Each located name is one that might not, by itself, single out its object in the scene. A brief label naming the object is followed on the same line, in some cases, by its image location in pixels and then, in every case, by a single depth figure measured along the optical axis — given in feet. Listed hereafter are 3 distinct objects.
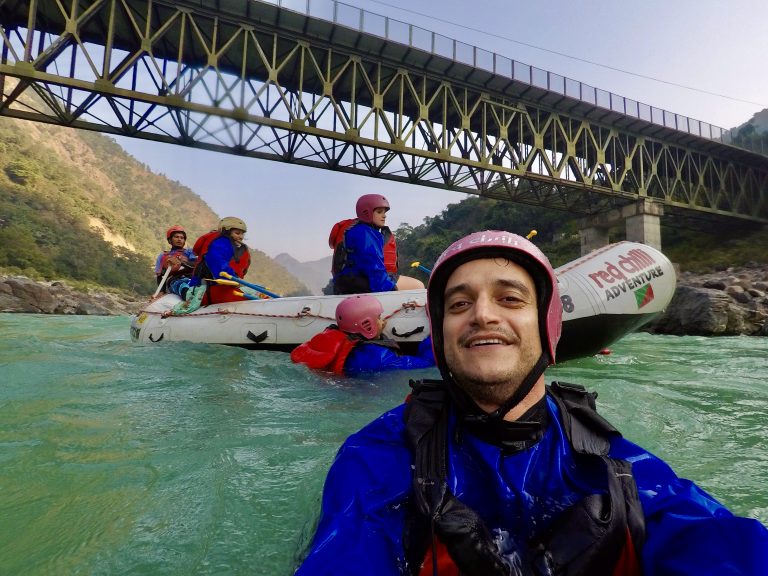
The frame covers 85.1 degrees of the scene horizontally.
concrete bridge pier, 64.75
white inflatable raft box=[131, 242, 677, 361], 15.19
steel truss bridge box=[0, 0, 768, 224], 39.37
